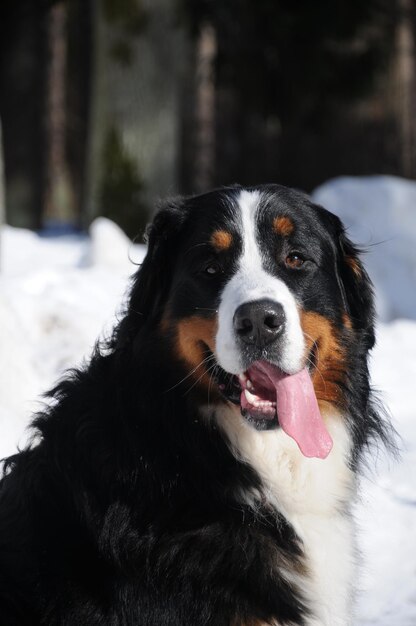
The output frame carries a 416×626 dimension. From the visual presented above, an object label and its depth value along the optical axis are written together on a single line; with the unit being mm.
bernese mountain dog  3014
